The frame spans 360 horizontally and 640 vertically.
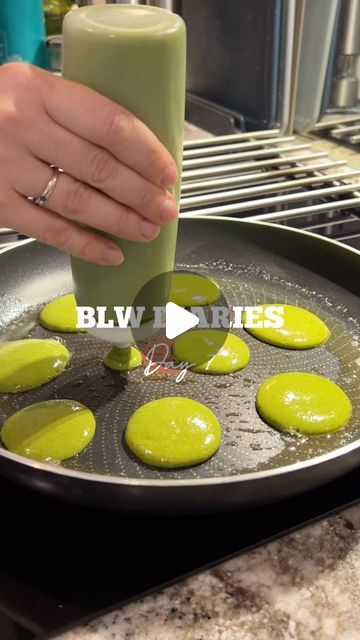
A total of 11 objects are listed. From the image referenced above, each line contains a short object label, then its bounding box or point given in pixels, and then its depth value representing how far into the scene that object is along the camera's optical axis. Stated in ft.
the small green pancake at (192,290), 2.52
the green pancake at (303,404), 1.90
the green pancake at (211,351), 2.18
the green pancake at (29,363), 2.07
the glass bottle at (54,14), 5.33
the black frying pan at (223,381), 1.44
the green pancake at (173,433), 1.77
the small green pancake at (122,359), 2.18
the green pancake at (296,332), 2.29
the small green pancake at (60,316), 2.35
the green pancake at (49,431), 1.79
